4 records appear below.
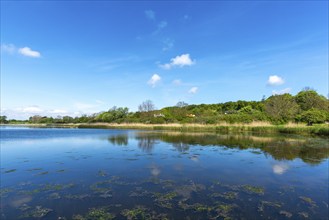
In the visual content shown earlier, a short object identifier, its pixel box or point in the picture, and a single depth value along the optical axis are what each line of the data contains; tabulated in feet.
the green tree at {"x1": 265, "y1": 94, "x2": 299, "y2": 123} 111.24
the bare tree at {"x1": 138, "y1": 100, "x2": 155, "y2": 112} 205.16
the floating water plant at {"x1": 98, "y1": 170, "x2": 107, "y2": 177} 21.97
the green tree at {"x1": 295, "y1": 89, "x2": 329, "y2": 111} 123.34
